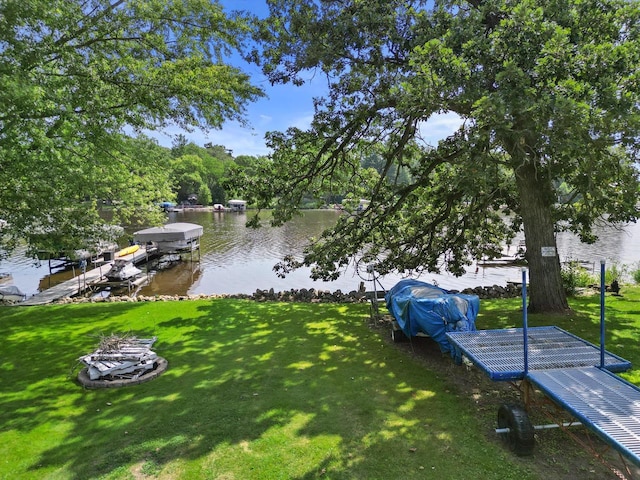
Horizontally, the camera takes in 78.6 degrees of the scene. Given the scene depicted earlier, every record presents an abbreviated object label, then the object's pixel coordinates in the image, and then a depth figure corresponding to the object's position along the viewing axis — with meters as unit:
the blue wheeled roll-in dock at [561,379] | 3.56
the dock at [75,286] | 15.33
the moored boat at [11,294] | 15.01
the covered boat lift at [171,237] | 24.55
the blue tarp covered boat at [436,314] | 6.57
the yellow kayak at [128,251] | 25.05
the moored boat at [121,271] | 19.81
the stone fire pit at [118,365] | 6.53
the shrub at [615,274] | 14.99
